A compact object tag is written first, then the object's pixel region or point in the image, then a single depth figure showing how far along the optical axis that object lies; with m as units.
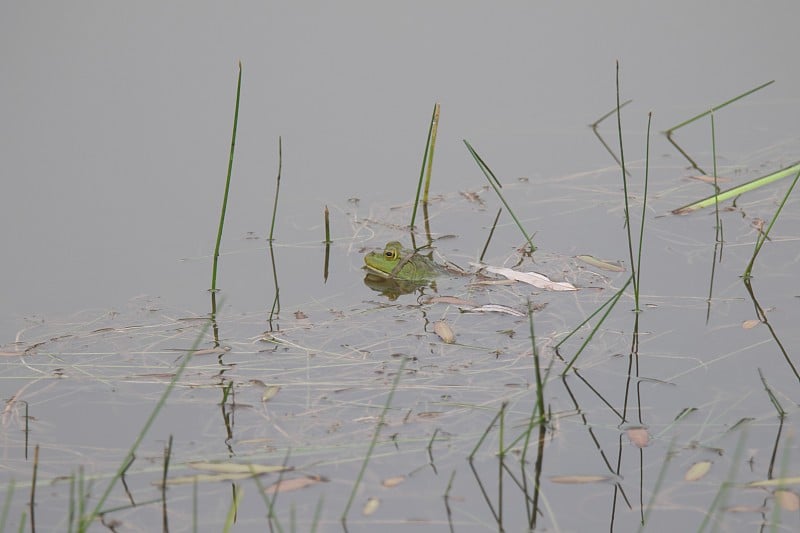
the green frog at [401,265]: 9.15
